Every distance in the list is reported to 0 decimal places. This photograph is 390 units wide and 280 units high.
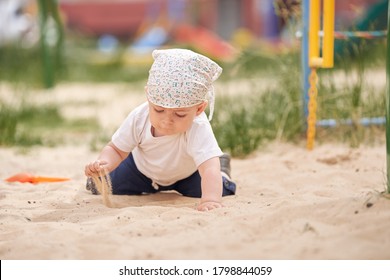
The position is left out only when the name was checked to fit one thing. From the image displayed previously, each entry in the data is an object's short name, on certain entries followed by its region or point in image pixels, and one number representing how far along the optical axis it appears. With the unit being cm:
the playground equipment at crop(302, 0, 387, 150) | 855
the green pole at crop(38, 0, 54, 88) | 1742
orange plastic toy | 820
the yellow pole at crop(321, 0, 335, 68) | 849
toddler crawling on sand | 652
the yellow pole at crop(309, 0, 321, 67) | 893
